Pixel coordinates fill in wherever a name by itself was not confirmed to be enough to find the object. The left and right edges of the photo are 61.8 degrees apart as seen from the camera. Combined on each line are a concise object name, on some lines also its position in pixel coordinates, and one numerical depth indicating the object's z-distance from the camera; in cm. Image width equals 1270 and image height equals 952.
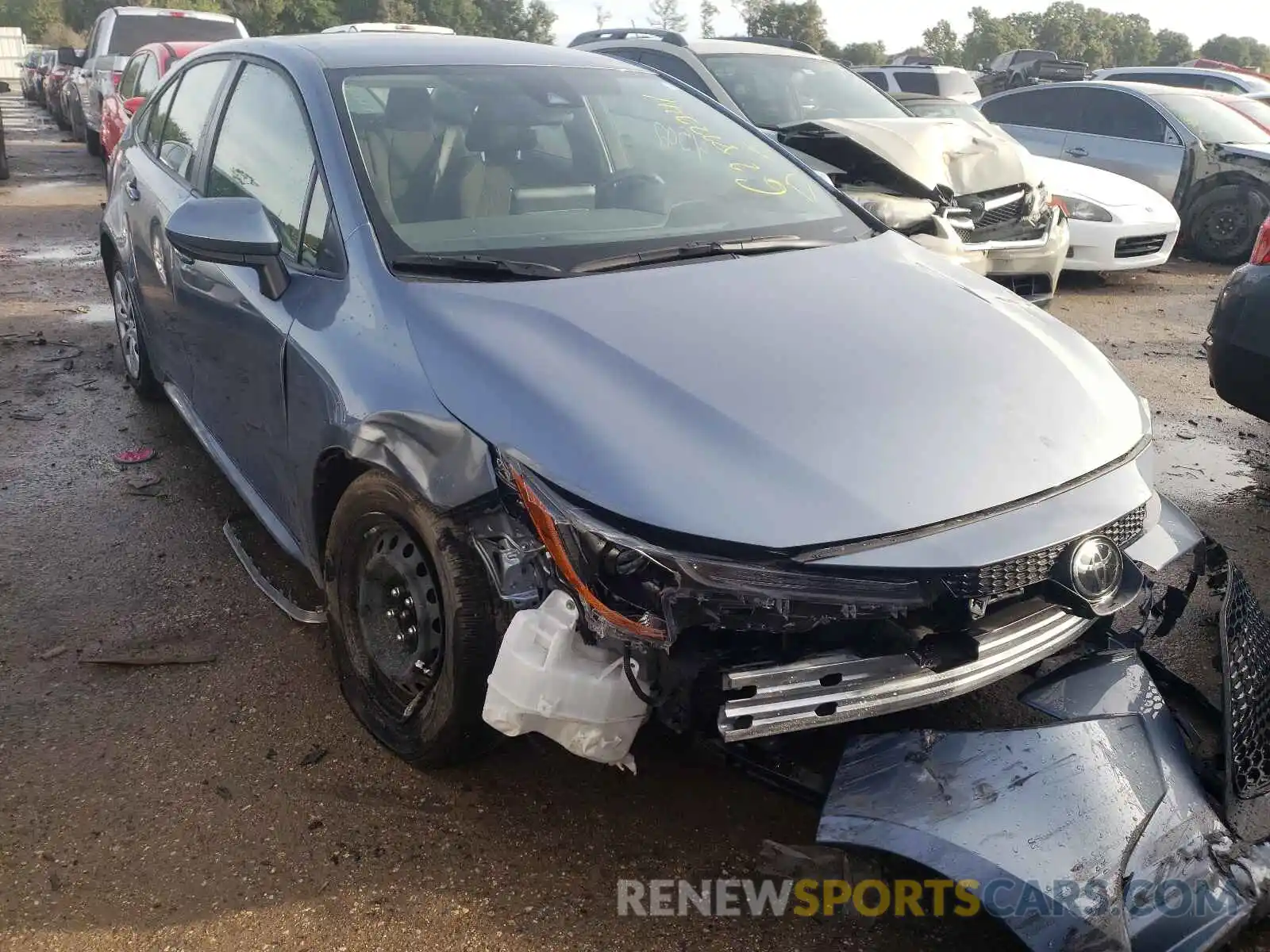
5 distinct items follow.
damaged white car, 588
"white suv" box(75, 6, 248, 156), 1169
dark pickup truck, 1841
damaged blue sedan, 193
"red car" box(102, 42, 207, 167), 860
